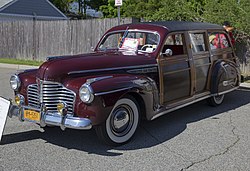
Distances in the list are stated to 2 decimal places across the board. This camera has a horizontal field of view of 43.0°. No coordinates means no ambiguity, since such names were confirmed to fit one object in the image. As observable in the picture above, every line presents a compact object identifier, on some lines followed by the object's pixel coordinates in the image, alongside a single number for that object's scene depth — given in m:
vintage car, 4.18
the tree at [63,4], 32.57
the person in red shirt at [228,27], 9.13
